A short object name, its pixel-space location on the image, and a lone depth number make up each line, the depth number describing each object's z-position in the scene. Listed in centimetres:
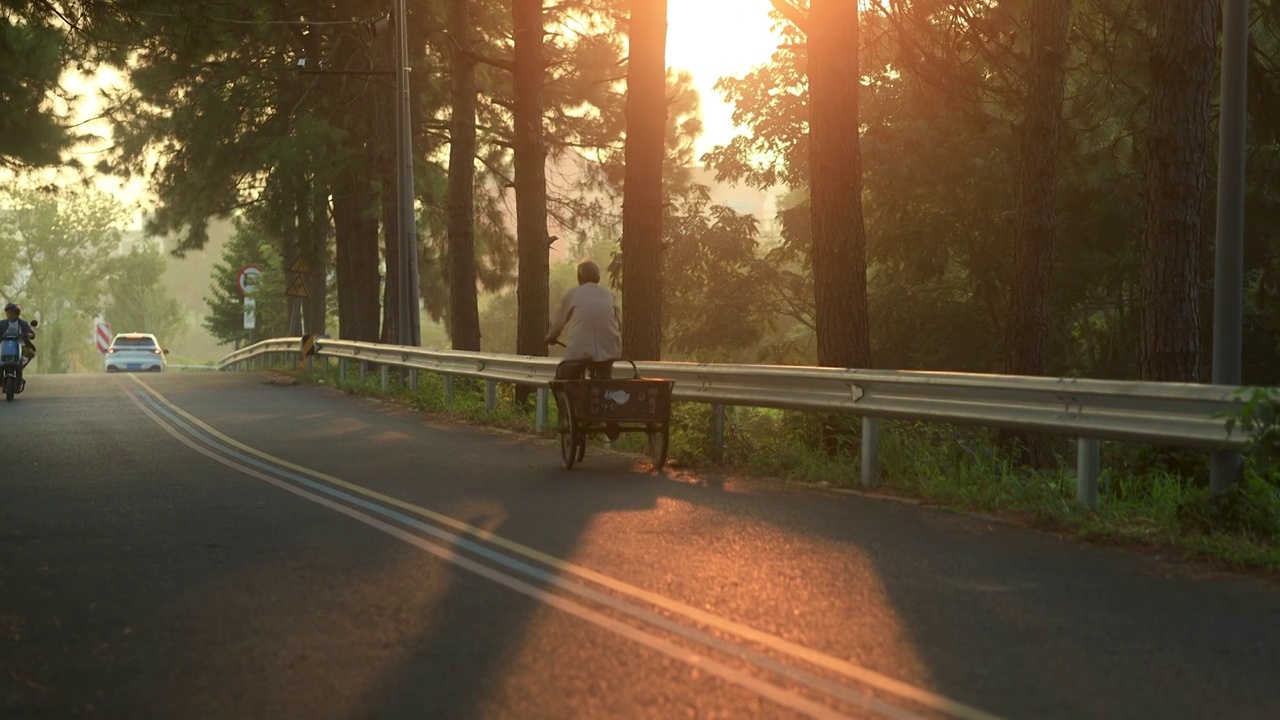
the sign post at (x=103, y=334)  9881
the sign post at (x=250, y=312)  5856
